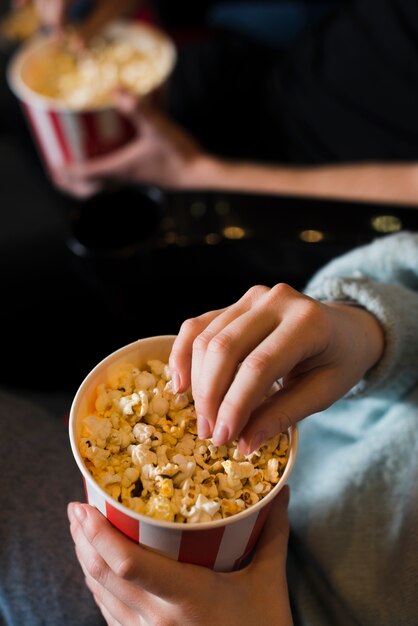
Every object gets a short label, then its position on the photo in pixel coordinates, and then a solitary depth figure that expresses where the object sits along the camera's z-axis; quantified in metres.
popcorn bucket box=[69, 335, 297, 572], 0.47
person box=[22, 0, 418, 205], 1.10
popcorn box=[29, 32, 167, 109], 1.13
